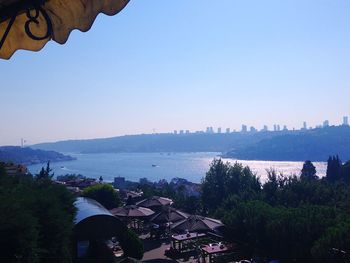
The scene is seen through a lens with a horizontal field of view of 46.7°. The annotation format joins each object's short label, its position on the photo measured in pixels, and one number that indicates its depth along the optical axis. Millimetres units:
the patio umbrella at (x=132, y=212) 18062
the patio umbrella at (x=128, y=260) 11516
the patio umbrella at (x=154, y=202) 21933
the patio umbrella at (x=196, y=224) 15218
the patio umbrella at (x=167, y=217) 17266
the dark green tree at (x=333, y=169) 37250
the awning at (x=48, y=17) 1258
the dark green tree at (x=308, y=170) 37912
